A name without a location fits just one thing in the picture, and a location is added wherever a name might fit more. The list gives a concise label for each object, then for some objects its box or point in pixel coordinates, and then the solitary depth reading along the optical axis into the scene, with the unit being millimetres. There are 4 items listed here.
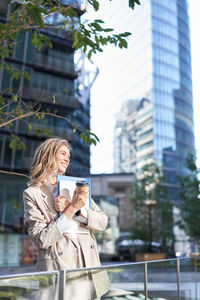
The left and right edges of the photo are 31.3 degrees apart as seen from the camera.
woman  2283
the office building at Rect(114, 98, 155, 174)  60438
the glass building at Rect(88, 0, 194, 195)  61625
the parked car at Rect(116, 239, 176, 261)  25469
